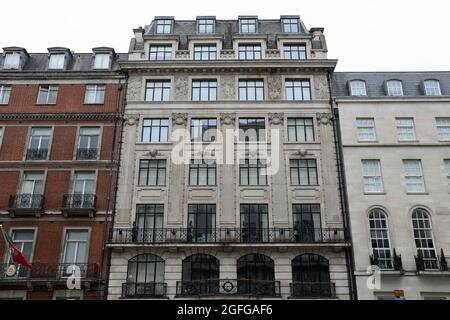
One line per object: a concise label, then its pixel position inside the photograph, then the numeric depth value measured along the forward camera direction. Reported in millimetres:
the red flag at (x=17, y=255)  21891
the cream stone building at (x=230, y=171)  24281
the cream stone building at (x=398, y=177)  23672
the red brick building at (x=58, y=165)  23984
